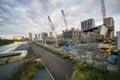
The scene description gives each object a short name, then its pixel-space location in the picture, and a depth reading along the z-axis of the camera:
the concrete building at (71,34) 46.37
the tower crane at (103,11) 33.85
